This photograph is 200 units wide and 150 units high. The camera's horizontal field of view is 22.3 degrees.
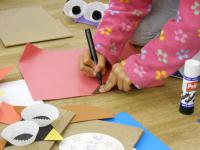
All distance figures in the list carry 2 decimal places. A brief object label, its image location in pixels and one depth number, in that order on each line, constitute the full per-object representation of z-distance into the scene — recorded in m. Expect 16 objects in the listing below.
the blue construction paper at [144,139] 0.74
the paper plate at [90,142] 0.72
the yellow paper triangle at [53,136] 0.72
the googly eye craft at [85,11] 1.20
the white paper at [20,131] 0.71
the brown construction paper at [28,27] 1.11
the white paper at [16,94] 0.84
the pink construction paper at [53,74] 0.88
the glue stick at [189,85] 0.77
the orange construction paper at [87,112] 0.79
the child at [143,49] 0.82
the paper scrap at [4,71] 0.92
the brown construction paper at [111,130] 0.73
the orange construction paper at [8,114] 0.77
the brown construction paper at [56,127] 0.71
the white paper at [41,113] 0.75
